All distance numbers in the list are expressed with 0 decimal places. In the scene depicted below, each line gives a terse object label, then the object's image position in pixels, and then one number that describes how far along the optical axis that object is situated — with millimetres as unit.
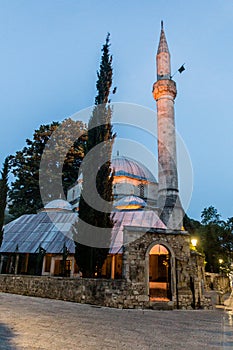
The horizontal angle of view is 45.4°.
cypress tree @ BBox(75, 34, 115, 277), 10844
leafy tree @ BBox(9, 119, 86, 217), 26047
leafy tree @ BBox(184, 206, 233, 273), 27359
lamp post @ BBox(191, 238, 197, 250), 13761
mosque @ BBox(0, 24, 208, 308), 10125
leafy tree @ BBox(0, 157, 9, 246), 14253
